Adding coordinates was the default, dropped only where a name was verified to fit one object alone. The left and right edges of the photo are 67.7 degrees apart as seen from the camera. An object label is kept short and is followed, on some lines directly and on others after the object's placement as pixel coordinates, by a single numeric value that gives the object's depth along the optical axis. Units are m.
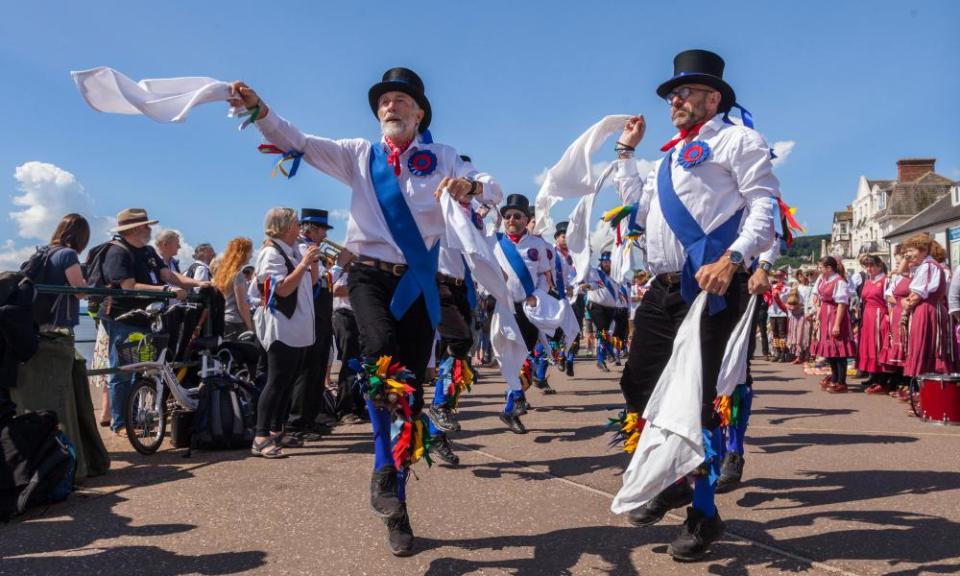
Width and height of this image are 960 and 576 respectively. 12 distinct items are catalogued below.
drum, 6.71
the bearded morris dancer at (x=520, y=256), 7.68
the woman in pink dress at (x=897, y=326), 8.84
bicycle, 5.66
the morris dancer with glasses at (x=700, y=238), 3.14
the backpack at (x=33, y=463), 3.83
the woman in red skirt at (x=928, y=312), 8.14
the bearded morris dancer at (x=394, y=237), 3.43
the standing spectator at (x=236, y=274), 7.23
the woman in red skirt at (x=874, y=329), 9.74
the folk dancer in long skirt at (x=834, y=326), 10.04
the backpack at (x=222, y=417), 5.77
